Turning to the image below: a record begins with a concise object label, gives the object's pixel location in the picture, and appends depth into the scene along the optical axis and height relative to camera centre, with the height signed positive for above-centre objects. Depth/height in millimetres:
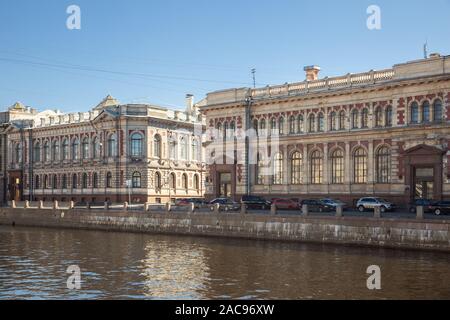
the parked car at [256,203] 59344 -1749
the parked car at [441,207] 46938 -1845
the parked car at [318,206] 53906 -1917
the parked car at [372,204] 52969 -1761
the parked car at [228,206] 56656 -1930
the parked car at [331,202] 54056 -1595
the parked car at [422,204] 48562 -1691
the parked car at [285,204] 57312 -1827
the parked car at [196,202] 61578 -1808
